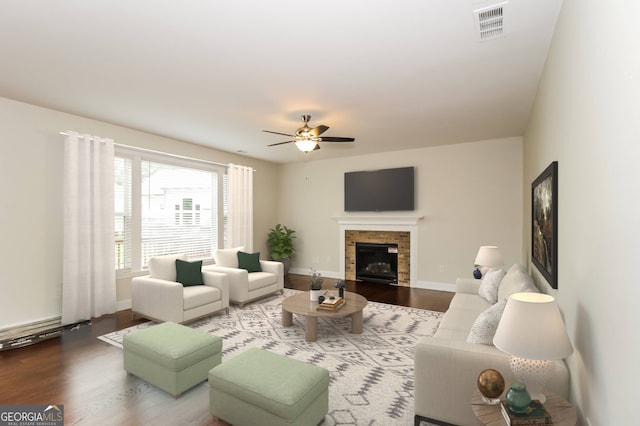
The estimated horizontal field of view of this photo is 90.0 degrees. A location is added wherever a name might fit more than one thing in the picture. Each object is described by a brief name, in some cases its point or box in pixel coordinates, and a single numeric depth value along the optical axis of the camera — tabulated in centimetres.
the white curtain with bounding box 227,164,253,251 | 654
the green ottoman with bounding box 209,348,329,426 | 192
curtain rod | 471
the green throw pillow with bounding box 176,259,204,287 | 448
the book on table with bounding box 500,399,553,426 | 146
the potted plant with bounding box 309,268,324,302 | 414
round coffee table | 361
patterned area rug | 239
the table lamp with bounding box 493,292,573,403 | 148
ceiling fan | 393
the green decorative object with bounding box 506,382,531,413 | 149
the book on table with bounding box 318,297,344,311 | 378
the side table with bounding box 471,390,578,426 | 149
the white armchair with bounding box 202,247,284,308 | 488
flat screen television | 632
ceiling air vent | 212
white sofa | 188
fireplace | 632
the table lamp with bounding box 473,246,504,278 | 395
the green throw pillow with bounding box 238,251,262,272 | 549
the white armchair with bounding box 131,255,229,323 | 394
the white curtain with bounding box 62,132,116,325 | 412
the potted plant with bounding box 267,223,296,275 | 737
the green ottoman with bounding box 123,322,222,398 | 249
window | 492
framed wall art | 233
